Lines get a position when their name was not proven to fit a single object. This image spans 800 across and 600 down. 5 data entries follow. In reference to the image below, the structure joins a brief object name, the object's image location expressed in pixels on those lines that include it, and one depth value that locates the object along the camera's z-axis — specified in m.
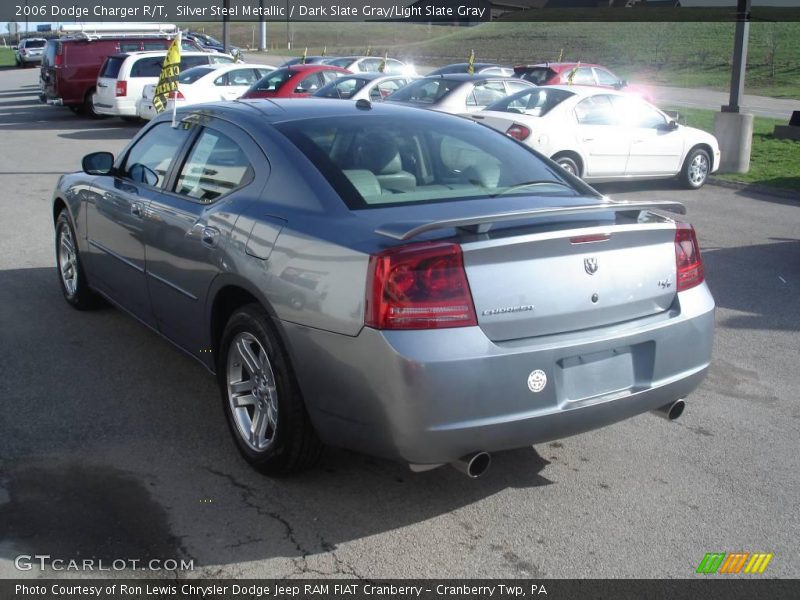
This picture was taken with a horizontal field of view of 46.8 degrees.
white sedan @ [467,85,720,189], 12.10
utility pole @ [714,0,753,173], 15.09
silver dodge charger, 3.45
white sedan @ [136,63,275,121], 20.14
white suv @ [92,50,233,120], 21.16
